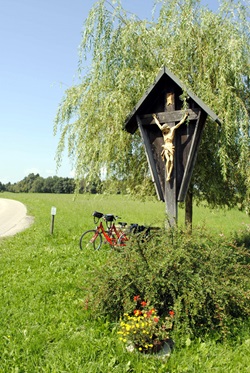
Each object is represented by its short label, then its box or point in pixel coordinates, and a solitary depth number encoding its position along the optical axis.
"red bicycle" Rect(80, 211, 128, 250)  8.22
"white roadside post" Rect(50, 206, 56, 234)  10.32
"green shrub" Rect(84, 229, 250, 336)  4.23
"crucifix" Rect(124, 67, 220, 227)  6.20
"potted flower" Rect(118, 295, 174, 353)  3.69
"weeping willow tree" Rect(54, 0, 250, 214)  7.53
